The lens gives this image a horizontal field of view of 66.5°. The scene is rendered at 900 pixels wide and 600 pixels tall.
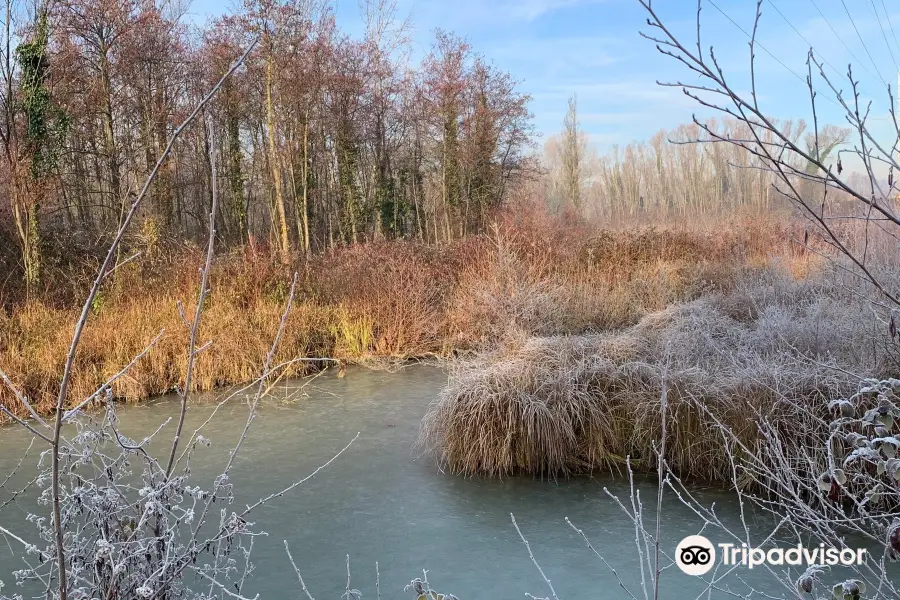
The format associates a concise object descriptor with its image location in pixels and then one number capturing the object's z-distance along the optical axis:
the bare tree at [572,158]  28.17
